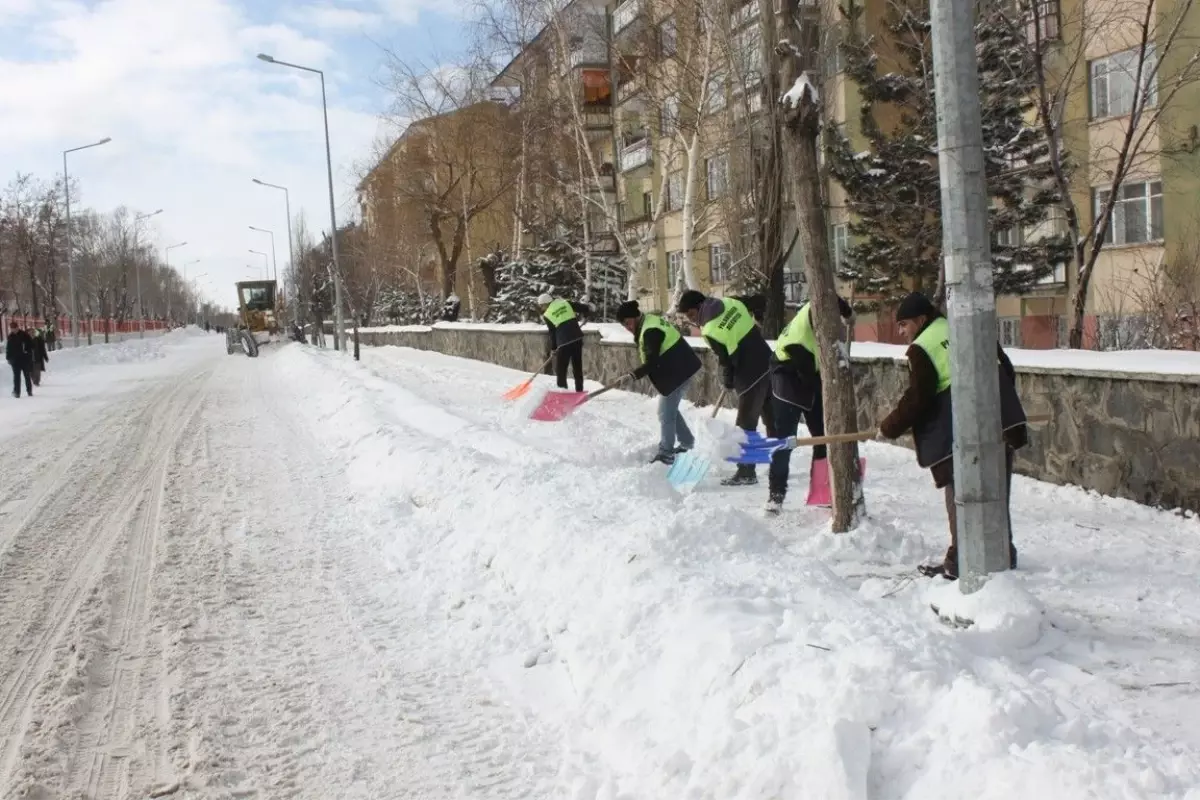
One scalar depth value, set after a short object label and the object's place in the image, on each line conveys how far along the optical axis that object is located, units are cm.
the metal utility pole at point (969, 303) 414
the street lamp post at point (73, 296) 3706
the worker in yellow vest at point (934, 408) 514
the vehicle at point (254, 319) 4357
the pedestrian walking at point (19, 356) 2044
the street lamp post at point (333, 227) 3193
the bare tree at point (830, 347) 617
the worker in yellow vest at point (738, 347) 814
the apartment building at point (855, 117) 1680
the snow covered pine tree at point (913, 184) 1827
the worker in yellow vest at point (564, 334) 1436
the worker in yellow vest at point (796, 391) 716
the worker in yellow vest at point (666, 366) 902
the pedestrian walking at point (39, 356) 2323
